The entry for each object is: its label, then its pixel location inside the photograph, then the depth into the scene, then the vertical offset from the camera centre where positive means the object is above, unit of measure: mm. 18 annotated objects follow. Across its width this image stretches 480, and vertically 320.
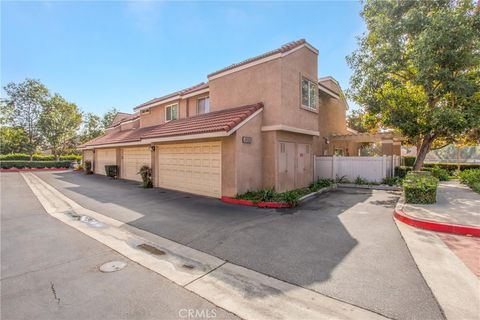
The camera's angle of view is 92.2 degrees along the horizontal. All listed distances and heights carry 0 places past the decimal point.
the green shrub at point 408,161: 21969 -260
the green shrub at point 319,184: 12900 -1544
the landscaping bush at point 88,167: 25516 -930
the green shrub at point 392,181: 13856 -1388
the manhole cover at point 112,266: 4477 -2138
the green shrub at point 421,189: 8692 -1177
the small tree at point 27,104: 36812 +8813
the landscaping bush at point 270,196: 9586 -1640
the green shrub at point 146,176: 14919 -1158
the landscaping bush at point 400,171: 15148 -851
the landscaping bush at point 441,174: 17000 -1166
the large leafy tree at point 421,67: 10094 +4469
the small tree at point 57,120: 37188 +6349
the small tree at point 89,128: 46500 +6149
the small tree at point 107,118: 49747 +8918
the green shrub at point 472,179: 11674 -1213
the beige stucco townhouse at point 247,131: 10630 +1367
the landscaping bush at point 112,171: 20578 -1103
